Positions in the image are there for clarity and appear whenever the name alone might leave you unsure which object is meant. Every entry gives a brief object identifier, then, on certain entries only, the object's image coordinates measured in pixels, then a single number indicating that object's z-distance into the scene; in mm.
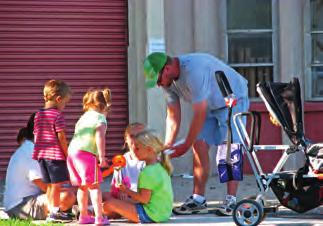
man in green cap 15000
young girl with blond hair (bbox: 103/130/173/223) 14555
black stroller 13836
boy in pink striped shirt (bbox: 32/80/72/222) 14781
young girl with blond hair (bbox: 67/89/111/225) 14258
